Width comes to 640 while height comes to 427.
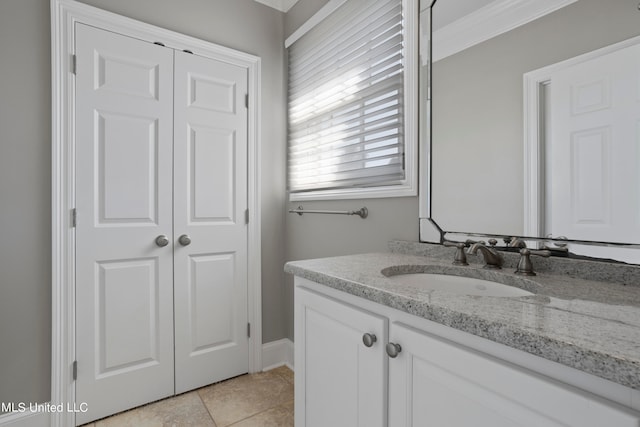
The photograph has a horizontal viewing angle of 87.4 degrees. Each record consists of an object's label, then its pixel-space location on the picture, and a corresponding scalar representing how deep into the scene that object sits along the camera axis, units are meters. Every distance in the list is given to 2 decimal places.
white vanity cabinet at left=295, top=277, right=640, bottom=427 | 0.54
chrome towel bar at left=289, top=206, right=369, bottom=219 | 1.70
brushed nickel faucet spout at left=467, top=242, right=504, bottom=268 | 1.10
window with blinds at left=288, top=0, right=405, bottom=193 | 1.56
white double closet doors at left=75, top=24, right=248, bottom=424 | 1.70
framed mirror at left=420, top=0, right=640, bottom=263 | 0.90
